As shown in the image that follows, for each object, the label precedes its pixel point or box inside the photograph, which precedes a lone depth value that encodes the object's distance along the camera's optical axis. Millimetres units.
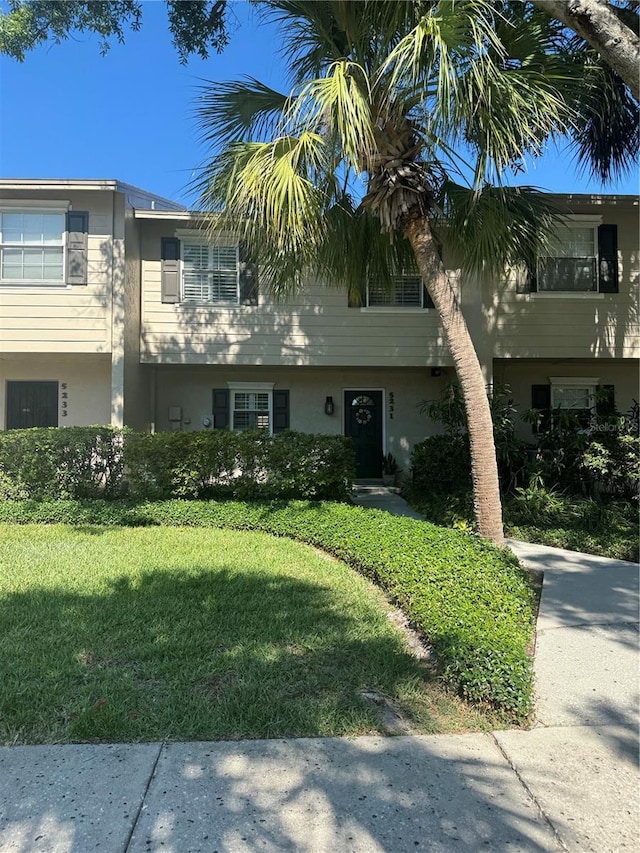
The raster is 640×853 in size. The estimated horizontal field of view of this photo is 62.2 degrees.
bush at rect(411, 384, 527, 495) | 9289
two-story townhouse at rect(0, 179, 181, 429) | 10070
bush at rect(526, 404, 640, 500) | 8422
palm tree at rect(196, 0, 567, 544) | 5035
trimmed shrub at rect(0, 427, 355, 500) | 8469
